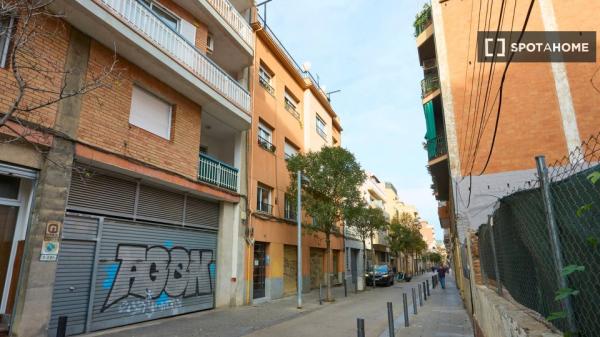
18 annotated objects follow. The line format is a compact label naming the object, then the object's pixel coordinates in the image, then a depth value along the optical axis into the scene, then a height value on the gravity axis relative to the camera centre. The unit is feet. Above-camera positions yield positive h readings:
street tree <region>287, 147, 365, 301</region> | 57.06 +11.56
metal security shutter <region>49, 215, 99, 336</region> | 26.48 -0.60
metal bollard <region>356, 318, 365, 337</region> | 16.22 -2.62
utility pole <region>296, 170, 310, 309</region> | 45.16 +2.06
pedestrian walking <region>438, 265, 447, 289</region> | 87.40 -2.62
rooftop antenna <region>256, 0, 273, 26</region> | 59.49 +38.96
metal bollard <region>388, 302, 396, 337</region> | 22.33 -3.37
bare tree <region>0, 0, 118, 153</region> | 23.75 +12.11
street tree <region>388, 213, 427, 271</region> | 134.51 +9.35
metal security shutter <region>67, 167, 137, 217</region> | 28.66 +5.48
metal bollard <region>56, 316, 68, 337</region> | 15.40 -2.36
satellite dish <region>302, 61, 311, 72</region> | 77.87 +38.59
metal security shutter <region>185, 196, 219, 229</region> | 41.11 +5.50
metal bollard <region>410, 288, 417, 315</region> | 41.66 -4.74
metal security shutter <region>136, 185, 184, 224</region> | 35.04 +5.51
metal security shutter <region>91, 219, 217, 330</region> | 30.37 -0.80
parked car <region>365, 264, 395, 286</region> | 92.87 -3.12
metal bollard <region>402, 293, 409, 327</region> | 34.02 -4.35
